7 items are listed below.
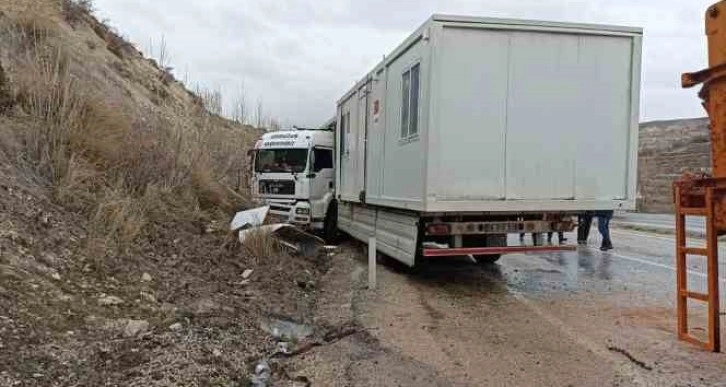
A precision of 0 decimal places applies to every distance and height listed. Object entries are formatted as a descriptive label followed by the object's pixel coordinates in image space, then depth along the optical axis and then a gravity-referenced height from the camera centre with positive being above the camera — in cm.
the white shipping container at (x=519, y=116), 756 +92
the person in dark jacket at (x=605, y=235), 1364 -98
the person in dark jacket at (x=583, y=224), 865 -49
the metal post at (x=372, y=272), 834 -118
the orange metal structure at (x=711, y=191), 500 +2
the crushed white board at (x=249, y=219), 1028 -65
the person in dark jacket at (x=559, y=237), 857 -68
